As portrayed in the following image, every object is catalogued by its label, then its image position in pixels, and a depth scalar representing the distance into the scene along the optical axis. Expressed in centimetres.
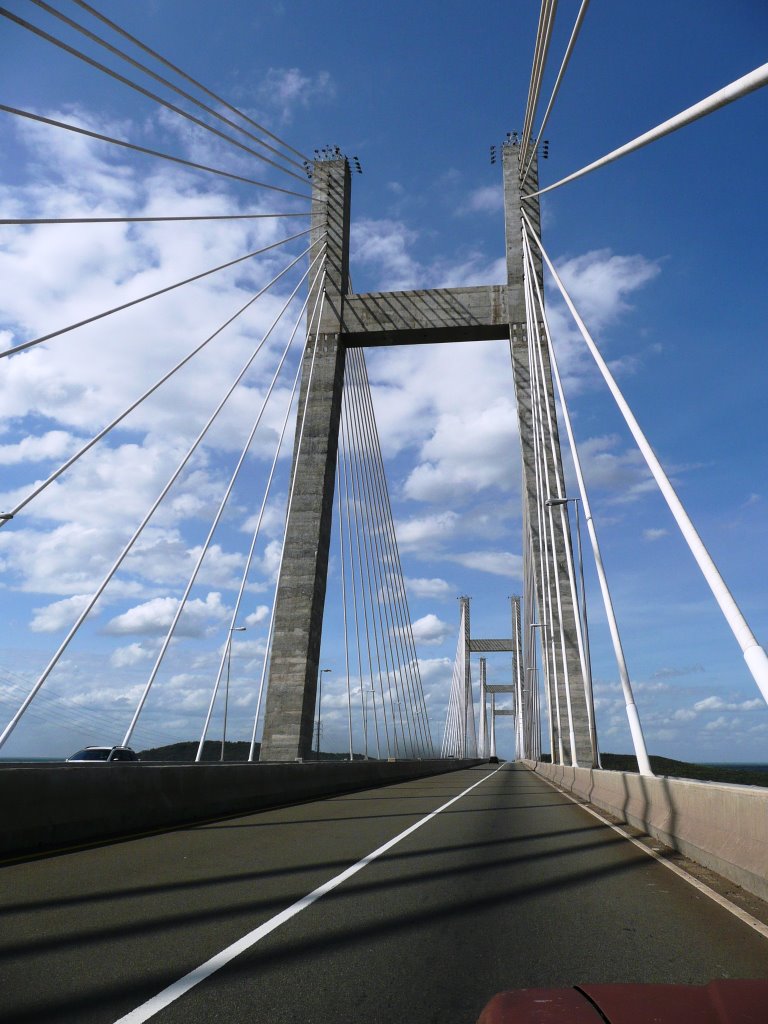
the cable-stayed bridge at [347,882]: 406
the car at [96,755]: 2275
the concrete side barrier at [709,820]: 618
